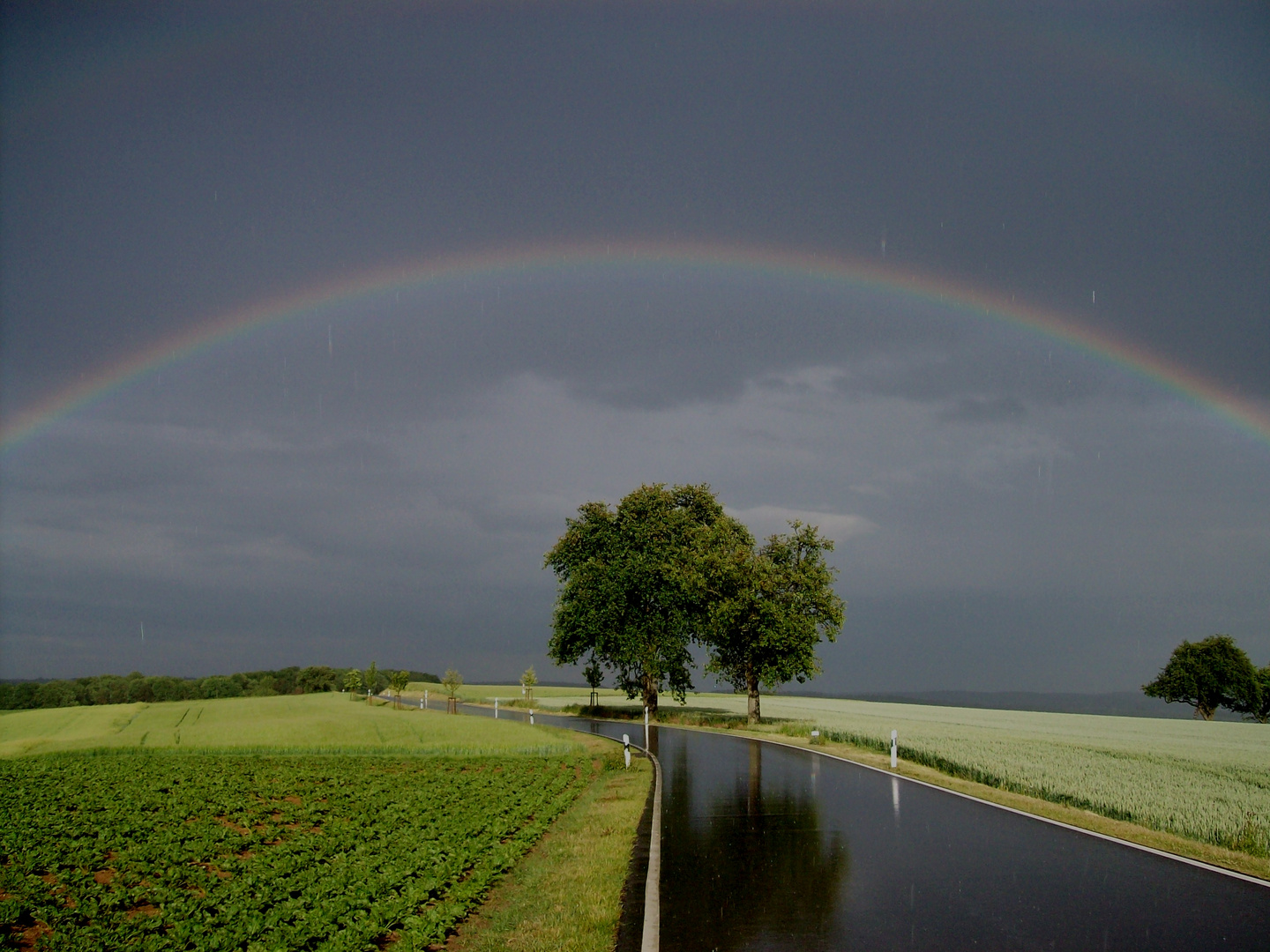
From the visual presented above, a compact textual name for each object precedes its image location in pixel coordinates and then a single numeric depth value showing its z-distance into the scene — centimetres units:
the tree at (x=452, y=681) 8719
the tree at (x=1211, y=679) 8394
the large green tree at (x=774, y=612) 4447
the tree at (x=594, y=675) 5550
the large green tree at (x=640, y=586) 5097
